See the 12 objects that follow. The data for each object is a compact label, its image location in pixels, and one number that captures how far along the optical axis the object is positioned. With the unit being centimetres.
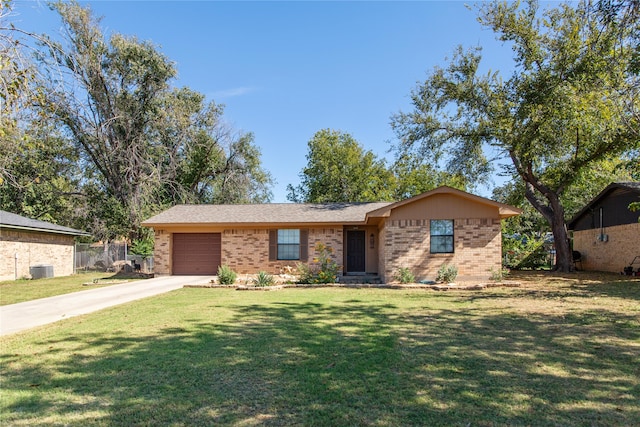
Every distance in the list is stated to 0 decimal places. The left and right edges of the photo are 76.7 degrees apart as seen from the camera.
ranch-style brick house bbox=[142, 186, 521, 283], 1506
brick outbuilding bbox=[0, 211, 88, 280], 1858
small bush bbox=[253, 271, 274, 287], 1409
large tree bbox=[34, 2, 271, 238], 2411
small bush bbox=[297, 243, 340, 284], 1495
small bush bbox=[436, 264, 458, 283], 1445
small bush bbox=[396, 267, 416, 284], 1451
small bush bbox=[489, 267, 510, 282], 1470
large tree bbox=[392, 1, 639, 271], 1545
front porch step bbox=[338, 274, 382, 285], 1599
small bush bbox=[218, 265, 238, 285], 1481
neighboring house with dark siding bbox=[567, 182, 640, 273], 1809
